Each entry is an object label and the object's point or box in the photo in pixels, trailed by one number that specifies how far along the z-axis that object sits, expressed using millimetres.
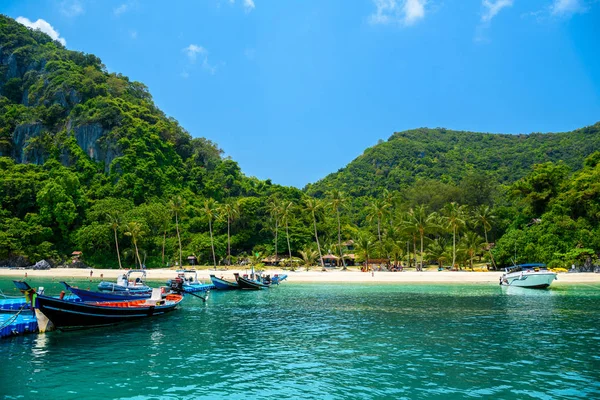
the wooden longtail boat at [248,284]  50069
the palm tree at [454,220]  69294
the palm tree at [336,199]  76688
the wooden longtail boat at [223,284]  49294
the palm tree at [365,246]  71625
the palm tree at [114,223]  75600
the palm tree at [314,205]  79606
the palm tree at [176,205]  78875
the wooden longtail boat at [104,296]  27400
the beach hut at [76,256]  78875
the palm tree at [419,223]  70000
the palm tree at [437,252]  75375
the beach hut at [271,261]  84238
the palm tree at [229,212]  81300
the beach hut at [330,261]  81025
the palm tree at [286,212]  78812
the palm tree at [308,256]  78100
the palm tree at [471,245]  70750
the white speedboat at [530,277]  46791
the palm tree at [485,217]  74000
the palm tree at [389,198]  84762
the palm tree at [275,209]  80450
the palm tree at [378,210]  77144
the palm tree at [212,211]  78650
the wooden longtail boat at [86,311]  21875
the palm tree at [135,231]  73188
